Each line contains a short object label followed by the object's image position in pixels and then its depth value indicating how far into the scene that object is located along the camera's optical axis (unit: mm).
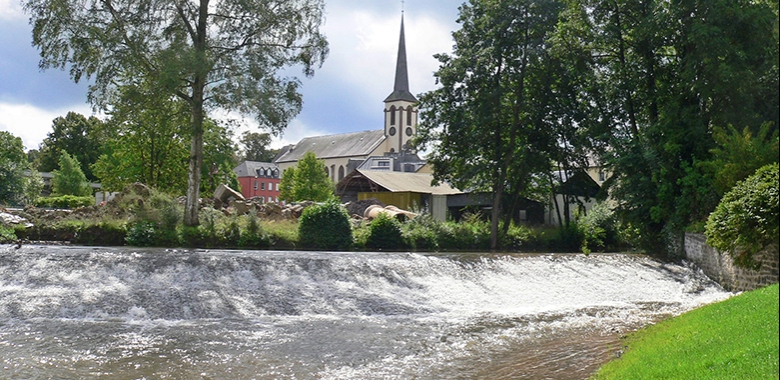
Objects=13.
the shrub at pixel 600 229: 29797
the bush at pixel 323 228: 23406
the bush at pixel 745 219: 11211
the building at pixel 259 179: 105625
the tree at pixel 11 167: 43875
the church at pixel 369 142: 102000
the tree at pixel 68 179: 56094
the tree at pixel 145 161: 38312
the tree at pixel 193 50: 22406
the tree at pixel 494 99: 29062
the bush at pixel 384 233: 24688
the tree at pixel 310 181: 68250
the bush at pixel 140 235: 21031
